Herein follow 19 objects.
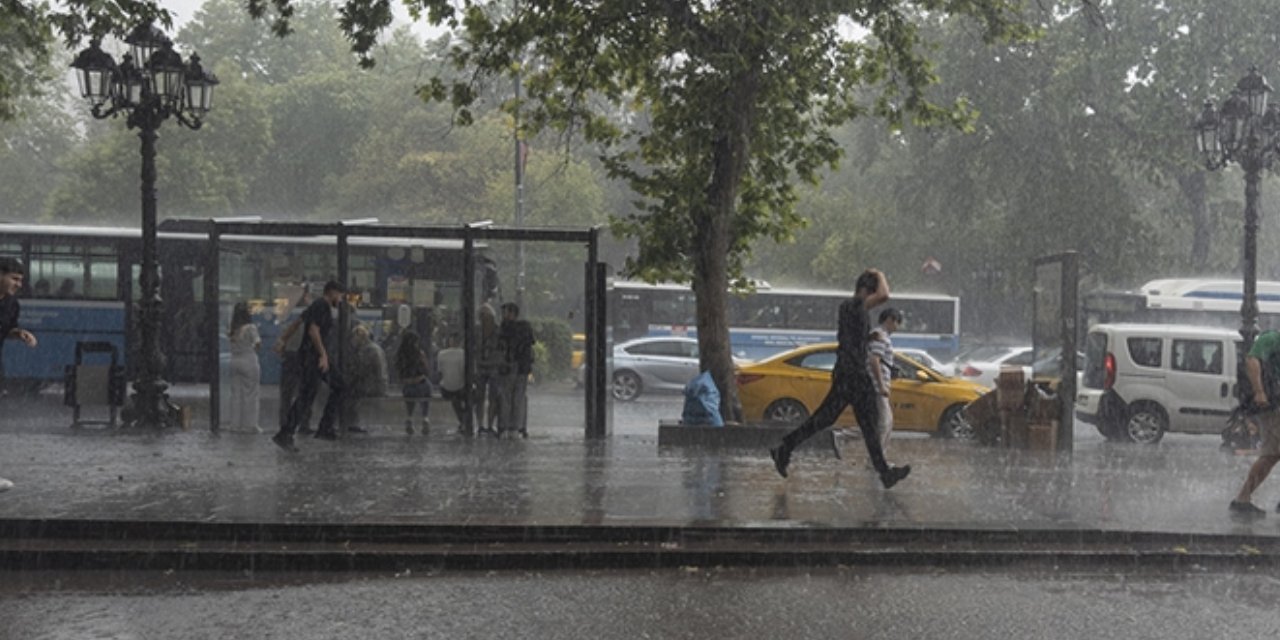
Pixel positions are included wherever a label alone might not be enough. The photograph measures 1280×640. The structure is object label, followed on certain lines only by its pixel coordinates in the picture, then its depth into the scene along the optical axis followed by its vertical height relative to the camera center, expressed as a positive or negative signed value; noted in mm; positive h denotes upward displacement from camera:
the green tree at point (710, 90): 17188 +2565
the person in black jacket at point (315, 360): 14992 -635
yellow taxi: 21031 -1260
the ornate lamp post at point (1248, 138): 21812 +2497
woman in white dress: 18219 -916
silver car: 32781 -1454
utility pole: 17609 +508
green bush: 19219 -660
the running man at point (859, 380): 12039 -615
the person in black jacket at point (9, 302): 11047 -78
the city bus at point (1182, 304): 35312 +67
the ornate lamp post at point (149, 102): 18578 +2401
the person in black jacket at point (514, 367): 18422 -847
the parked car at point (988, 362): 29398 -1161
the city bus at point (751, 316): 40781 -396
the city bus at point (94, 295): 26859 -40
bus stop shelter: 17922 +401
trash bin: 19250 -1223
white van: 23047 -1094
